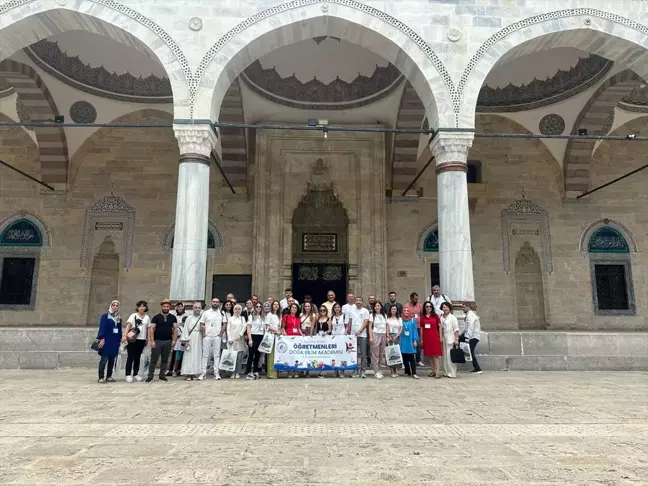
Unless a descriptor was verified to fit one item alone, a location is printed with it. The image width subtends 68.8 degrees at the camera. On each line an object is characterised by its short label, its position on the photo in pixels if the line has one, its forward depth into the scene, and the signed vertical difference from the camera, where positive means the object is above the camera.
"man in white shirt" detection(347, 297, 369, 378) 6.59 -0.13
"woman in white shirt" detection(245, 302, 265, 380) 6.48 -0.29
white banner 6.41 -0.49
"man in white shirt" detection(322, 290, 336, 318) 6.91 +0.19
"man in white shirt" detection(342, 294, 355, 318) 6.77 +0.16
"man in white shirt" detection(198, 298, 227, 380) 6.41 -0.27
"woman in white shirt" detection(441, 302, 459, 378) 6.56 -0.24
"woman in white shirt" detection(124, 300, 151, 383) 6.13 -0.30
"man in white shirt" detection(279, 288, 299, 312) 7.27 +0.22
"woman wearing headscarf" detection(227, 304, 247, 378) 6.39 -0.22
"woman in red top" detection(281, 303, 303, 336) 6.56 -0.10
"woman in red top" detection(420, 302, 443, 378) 6.54 -0.23
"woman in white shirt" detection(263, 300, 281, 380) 6.46 -0.17
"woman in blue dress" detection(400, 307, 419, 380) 6.57 -0.29
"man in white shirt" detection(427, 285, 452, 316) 7.24 +0.30
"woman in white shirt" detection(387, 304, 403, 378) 6.55 -0.15
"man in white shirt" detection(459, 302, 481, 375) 6.96 -0.23
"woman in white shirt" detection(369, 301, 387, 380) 6.58 -0.23
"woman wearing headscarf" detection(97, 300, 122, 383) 5.97 -0.32
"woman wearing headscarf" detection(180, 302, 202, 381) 6.34 -0.39
